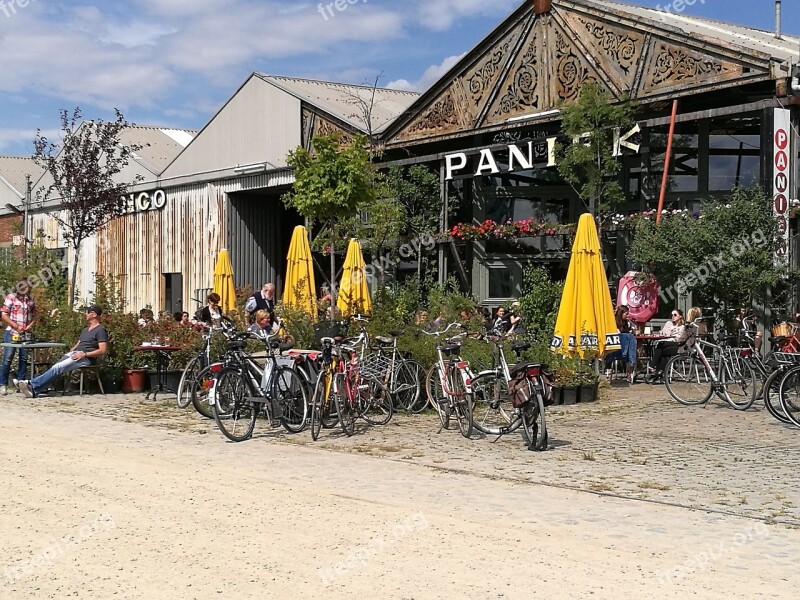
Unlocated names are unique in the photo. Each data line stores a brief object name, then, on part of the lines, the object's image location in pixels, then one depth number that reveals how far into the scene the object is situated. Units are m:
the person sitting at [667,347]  16.28
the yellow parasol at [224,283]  20.60
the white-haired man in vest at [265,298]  16.62
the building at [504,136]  17.28
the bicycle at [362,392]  10.91
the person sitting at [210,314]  14.92
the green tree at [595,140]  18.19
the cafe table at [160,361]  14.70
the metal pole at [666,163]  17.33
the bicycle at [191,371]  13.42
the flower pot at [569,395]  13.71
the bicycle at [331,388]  10.72
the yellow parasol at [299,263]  18.03
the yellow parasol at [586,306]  14.91
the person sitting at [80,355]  14.51
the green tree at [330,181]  14.48
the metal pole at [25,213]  35.43
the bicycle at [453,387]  10.56
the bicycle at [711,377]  12.93
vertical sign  16.16
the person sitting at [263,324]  12.88
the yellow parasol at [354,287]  14.97
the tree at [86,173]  23.11
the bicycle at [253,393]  10.27
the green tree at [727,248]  15.66
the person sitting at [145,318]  16.00
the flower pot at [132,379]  15.45
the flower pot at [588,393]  13.91
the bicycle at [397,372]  12.06
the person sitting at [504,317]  17.77
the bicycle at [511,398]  9.60
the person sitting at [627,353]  16.28
